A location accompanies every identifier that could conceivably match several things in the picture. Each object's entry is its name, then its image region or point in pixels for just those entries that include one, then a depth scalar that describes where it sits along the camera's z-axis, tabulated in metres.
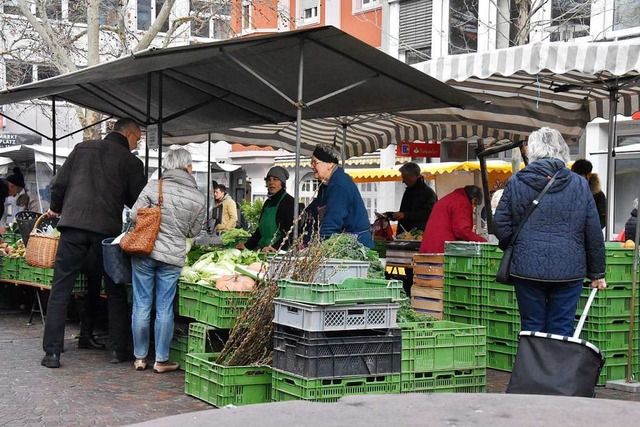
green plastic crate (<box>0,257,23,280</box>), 11.48
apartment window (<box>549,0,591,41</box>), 22.81
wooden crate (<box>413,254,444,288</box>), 8.99
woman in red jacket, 9.49
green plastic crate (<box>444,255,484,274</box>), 8.30
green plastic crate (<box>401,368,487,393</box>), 6.31
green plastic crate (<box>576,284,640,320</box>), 7.56
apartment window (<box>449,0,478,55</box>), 26.92
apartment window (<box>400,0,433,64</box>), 28.12
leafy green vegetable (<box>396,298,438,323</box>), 6.58
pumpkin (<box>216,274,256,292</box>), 7.26
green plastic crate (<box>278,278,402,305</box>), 5.91
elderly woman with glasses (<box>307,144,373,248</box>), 8.09
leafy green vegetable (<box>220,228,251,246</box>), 11.97
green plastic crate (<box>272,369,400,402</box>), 5.91
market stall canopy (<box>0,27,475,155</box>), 7.95
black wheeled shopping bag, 5.39
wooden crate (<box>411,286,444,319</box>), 8.93
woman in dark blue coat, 6.25
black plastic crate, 5.91
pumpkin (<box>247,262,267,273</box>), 7.36
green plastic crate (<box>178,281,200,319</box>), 7.74
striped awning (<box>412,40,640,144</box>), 7.75
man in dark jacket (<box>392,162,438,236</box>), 12.27
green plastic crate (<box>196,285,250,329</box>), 7.15
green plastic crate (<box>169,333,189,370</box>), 8.24
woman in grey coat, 8.01
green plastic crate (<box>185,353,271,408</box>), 6.50
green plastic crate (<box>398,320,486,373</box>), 6.33
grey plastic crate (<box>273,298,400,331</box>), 5.91
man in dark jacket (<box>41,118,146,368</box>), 8.43
